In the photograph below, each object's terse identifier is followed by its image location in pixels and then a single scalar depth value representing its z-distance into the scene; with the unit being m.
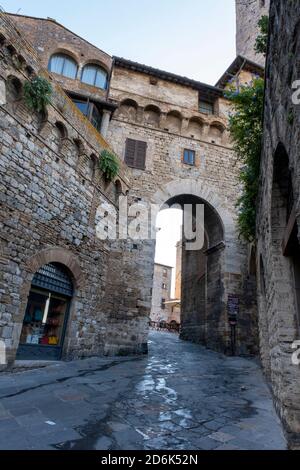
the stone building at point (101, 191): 6.27
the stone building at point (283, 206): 2.24
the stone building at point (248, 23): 21.06
